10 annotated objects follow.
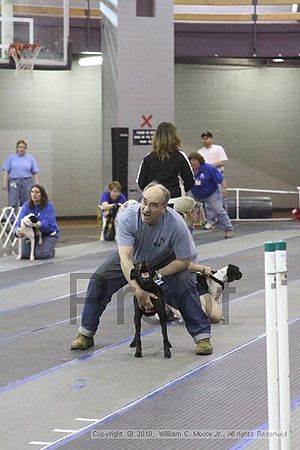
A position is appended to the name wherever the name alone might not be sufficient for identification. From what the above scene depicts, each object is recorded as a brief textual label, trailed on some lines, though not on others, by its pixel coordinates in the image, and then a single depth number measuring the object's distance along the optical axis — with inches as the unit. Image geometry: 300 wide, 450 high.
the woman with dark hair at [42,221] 532.4
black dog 279.9
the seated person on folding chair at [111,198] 622.8
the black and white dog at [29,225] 527.8
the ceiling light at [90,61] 828.6
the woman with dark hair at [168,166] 400.2
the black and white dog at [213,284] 329.1
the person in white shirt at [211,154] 693.9
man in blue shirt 286.4
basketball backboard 663.8
